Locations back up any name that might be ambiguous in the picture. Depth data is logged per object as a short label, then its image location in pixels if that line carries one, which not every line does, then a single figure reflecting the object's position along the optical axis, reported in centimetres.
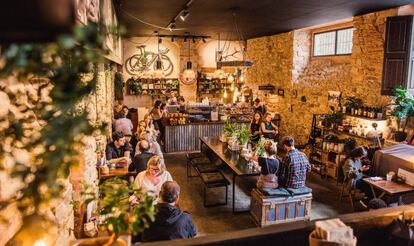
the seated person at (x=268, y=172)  529
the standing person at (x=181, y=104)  1170
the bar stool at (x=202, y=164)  684
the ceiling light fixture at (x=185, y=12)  612
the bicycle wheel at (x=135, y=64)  1388
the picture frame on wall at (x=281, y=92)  1090
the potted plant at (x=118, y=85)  1228
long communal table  569
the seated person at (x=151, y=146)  625
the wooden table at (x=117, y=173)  528
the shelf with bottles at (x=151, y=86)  1397
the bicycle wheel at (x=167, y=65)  1425
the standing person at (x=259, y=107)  1072
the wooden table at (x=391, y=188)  511
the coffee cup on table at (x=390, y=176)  560
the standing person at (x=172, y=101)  1226
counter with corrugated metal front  1016
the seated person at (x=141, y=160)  555
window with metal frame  862
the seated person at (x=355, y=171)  600
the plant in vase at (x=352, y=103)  761
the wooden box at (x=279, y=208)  534
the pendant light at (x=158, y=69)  1342
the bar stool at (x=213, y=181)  613
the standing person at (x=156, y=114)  1021
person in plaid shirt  526
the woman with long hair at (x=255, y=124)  909
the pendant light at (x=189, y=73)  1189
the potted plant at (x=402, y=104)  629
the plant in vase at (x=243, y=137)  703
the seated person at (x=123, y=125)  827
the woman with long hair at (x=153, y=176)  467
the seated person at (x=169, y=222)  336
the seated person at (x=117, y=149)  621
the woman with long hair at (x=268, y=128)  869
